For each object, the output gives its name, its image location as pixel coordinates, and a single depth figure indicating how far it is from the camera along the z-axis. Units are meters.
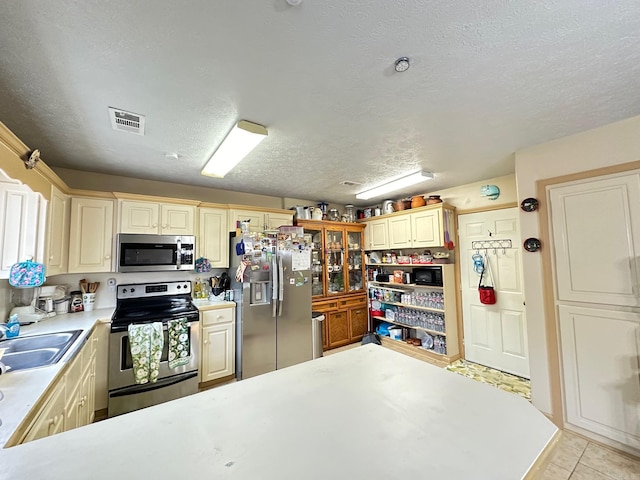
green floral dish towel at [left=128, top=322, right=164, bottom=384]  2.49
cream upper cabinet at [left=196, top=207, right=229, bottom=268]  3.46
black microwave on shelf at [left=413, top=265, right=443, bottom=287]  3.78
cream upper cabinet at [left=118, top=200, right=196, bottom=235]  2.98
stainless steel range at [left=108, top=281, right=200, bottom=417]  2.48
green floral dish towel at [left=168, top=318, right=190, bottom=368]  2.69
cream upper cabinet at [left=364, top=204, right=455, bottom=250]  3.67
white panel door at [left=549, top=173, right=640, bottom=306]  1.95
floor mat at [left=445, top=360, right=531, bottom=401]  2.92
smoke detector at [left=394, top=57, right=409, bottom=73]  1.38
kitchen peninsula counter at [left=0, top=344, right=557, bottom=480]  0.62
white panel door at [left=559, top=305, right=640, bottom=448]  1.92
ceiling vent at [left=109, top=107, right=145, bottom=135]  1.81
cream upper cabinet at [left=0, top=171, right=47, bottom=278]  1.91
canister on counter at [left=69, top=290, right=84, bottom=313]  2.81
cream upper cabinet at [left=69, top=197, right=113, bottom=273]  2.74
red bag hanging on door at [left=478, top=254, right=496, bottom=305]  3.39
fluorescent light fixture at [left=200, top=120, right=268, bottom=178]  2.00
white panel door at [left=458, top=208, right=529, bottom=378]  3.24
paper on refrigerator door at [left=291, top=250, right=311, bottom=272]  3.45
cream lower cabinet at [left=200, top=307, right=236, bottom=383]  2.98
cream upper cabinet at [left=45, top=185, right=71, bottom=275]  2.26
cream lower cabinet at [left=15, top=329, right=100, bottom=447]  1.14
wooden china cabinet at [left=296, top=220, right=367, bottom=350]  4.26
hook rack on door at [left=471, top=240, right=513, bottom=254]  3.35
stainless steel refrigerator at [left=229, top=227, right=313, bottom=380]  3.12
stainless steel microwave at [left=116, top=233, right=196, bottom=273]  2.94
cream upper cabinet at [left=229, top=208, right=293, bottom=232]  3.64
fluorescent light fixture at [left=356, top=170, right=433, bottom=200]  3.21
